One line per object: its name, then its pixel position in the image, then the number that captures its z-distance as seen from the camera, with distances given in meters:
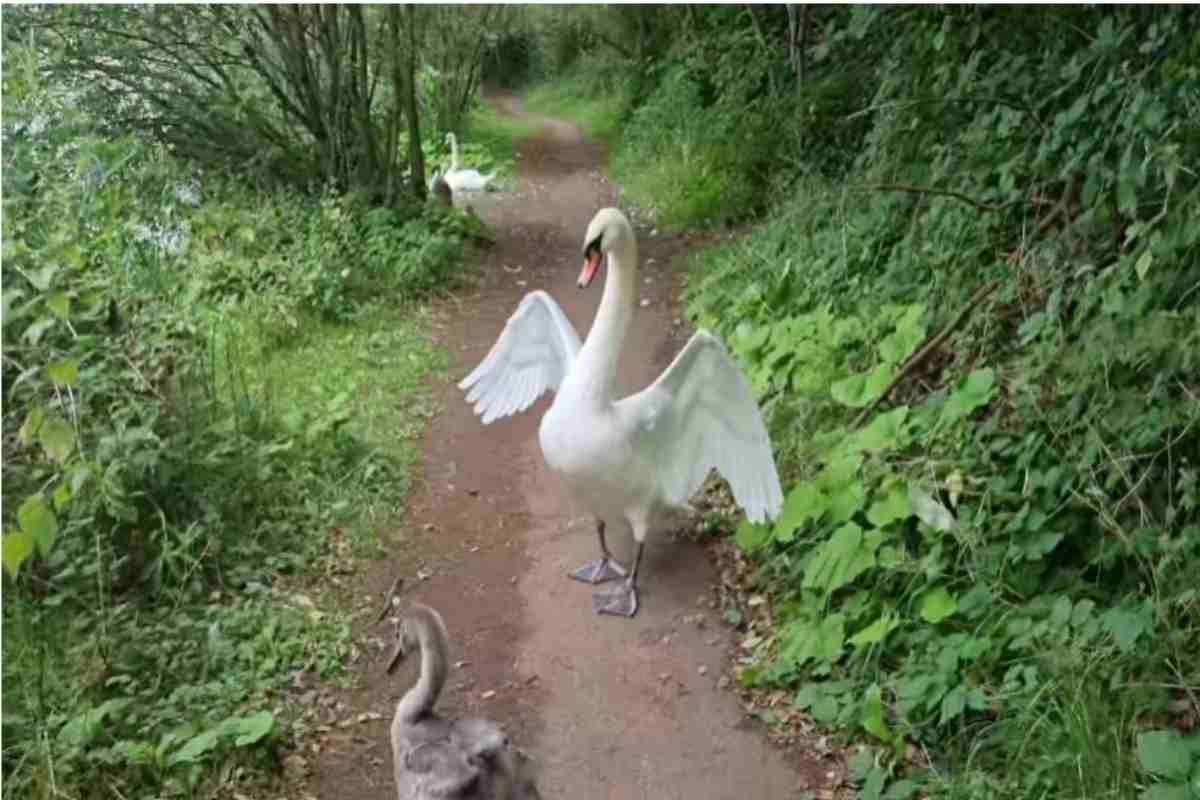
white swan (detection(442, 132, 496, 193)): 10.52
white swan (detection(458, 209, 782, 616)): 4.21
